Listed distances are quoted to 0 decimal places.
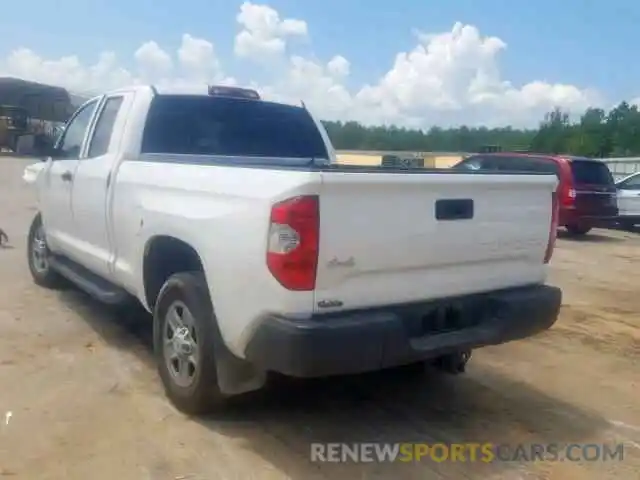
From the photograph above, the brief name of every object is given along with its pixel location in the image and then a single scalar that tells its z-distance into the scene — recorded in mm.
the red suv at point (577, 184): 14633
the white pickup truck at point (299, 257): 3363
